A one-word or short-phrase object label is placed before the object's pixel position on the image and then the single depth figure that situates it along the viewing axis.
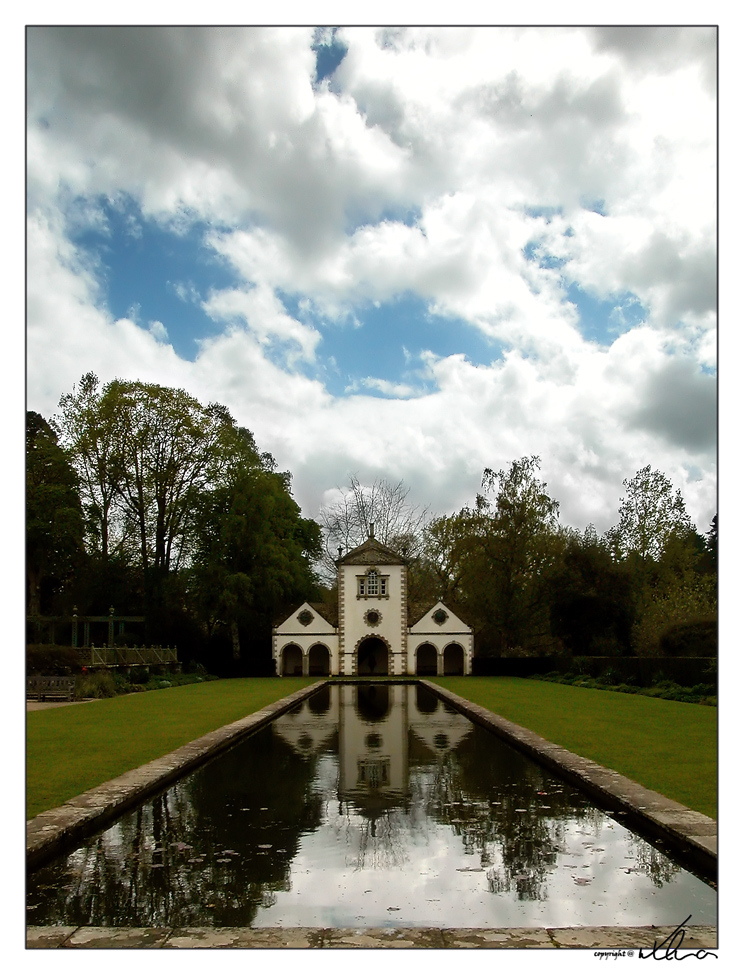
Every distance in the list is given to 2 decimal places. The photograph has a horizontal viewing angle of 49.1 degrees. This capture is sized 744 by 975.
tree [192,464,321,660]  42.03
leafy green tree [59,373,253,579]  39.12
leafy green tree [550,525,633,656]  41.22
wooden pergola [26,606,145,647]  36.19
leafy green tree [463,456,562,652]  46.78
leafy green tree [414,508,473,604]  49.59
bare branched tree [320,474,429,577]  54.25
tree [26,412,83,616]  35.22
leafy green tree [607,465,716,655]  40.84
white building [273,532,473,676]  47.12
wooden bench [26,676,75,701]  24.83
